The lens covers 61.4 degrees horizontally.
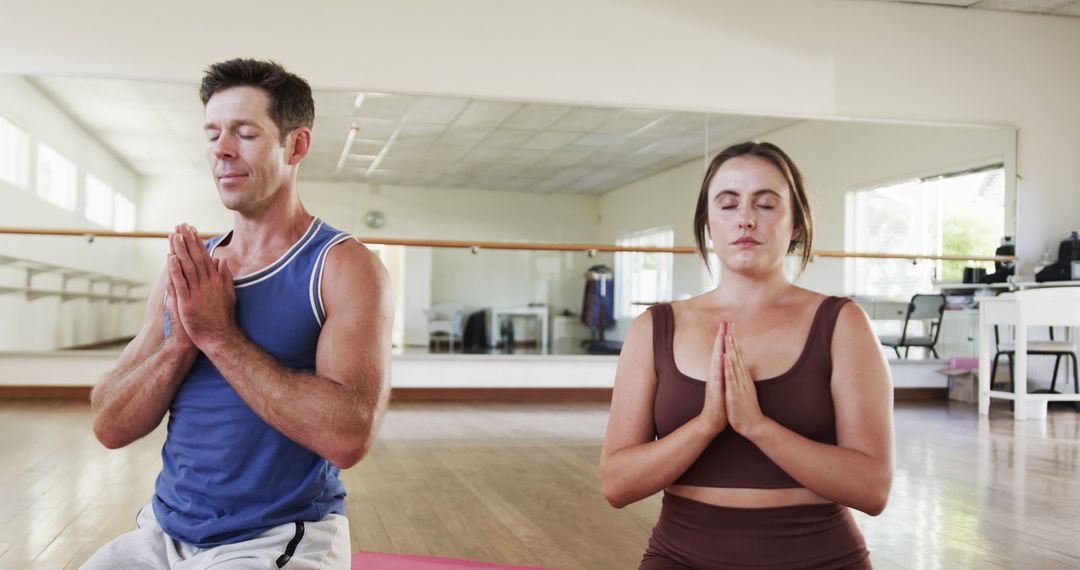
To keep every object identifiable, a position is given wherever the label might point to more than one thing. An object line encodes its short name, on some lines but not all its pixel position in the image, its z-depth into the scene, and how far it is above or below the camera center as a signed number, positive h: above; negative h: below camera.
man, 1.04 -0.11
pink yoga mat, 2.06 -0.63
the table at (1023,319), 5.32 -0.08
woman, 1.14 -0.14
